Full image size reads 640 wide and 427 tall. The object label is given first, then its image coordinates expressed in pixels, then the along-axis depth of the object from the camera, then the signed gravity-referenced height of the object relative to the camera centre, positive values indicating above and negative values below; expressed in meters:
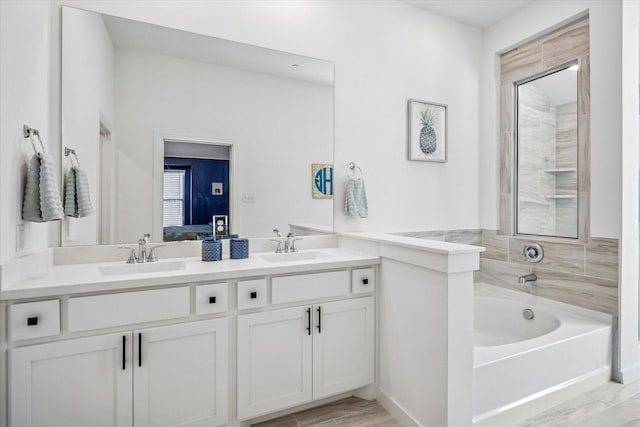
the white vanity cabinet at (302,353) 1.79 -0.77
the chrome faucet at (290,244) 2.34 -0.22
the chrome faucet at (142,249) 1.97 -0.21
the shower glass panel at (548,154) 2.66 +0.47
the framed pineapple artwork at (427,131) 2.86 +0.67
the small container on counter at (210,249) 1.98 -0.21
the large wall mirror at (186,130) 1.92 +0.49
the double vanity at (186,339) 1.40 -0.60
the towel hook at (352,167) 2.61 +0.33
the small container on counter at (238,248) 2.09 -0.22
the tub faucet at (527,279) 2.78 -0.52
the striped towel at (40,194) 1.53 +0.07
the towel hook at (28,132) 1.54 +0.35
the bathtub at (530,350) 1.82 -0.84
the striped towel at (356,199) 2.54 +0.09
